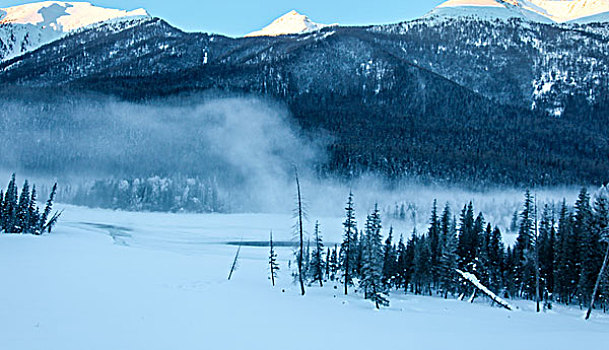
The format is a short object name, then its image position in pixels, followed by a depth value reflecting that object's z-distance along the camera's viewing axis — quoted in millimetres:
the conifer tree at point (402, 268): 71438
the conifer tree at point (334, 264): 81688
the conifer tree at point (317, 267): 53003
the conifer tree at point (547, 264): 62766
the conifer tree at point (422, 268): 67750
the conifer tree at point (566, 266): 56844
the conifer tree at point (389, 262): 70750
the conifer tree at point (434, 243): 68125
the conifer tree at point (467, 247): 63672
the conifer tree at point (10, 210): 78431
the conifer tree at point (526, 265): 63594
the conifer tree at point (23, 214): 79625
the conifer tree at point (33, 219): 81494
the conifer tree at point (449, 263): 60281
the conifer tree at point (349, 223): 47094
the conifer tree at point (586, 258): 52000
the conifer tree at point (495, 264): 64613
